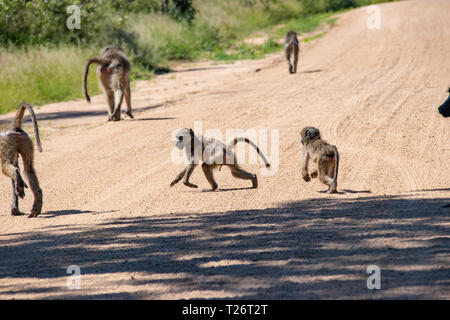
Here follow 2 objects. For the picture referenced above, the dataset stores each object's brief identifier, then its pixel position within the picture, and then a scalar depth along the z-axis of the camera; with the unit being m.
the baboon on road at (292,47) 37.44
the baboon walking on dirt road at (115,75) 26.81
